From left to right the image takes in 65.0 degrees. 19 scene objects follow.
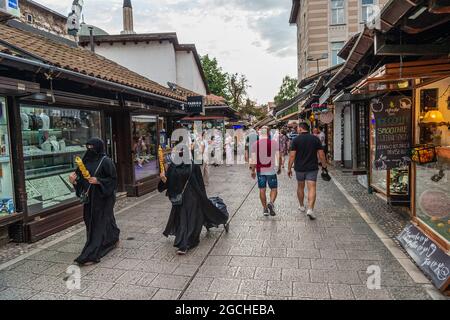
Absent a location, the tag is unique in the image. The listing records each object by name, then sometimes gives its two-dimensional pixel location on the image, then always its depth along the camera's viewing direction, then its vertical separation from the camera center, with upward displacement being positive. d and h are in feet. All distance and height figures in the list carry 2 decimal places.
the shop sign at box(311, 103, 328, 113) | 49.75 +2.92
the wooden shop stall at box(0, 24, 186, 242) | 18.66 +0.87
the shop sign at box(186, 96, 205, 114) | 43.42 +3.37
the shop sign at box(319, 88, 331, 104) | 33.16 +3.13
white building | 61.67 +14.67
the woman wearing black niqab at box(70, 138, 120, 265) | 16.02 -2.64
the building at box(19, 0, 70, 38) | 53.31 +19.58
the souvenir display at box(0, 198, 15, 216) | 18.66 -3.61
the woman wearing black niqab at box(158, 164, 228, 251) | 17.02 -3.68
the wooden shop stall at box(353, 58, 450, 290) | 14.65 -1.21
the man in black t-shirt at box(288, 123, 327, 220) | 22.49 -1.92
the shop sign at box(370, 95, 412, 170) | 20.88 -0.40
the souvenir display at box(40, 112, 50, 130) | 22.11 +1.02
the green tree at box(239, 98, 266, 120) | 170.01 +10.76
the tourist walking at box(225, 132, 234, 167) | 63.36 -3.28
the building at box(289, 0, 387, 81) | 77.61 +22.72
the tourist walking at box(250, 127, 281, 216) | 22.86 -2.33
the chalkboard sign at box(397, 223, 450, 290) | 12.30 -5.20
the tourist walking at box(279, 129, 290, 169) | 71.20 -3.70
